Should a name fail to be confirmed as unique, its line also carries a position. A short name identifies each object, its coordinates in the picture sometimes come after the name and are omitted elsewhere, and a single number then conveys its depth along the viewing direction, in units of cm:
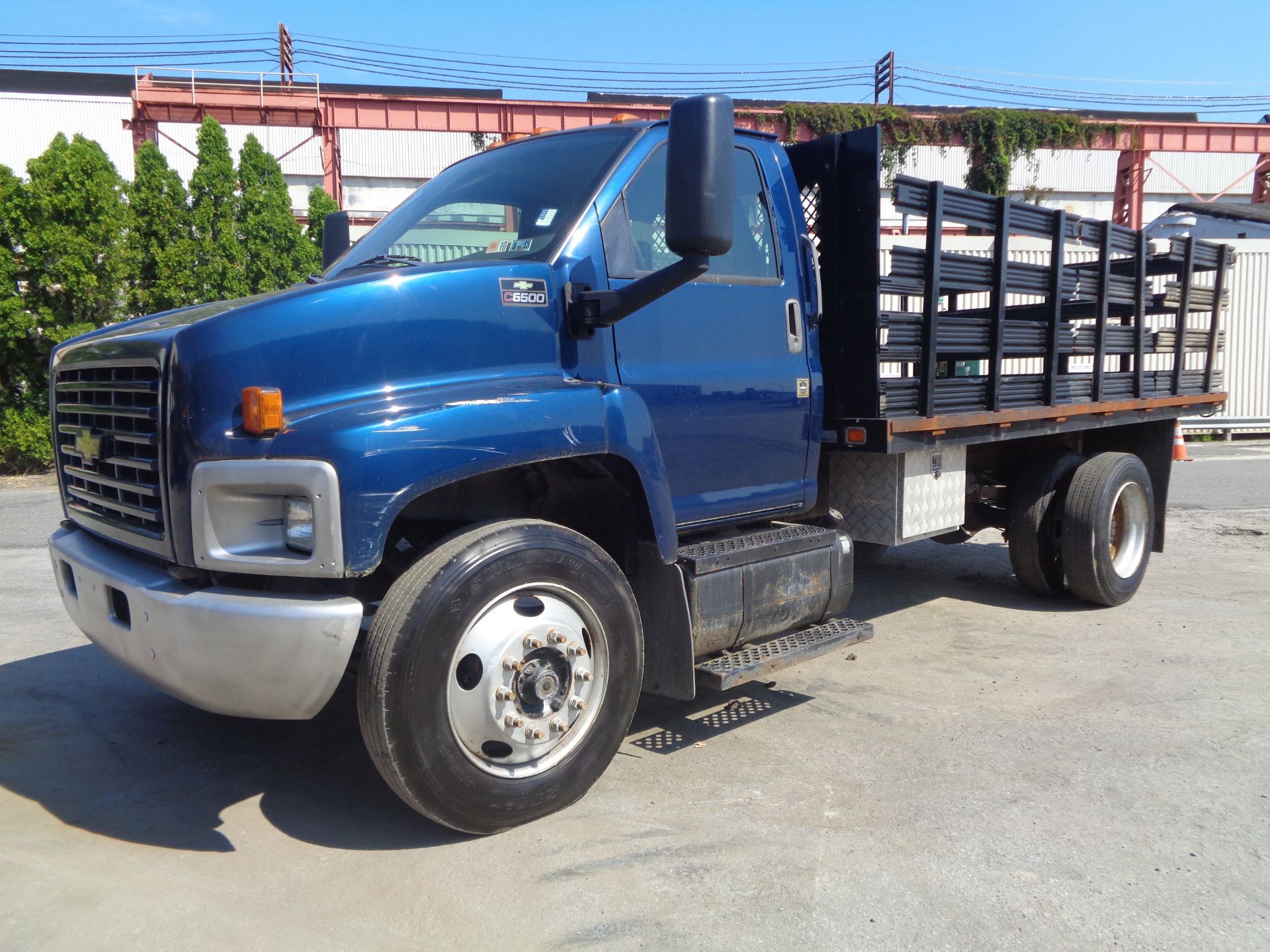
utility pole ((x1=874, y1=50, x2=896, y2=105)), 3042
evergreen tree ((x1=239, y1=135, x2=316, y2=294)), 1567
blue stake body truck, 297
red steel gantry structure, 2277
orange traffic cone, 1269
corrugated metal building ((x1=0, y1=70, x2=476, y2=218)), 2598
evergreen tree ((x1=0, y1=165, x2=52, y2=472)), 1281
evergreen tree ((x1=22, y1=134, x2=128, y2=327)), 1294
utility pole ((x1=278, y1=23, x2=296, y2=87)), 2939
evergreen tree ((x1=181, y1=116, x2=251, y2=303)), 1488
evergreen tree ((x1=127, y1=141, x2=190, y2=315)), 1438
